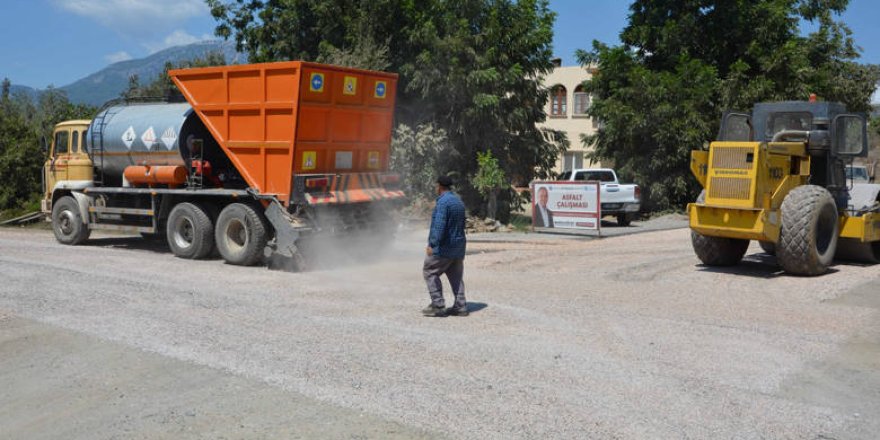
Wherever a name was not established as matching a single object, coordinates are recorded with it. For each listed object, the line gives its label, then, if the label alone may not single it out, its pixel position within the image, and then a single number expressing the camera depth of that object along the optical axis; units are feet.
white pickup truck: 76.95
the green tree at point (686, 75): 87.92
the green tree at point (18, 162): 85.35
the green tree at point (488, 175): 70.64
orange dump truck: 42.34
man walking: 29.37
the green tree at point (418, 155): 71.51
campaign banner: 61.31
